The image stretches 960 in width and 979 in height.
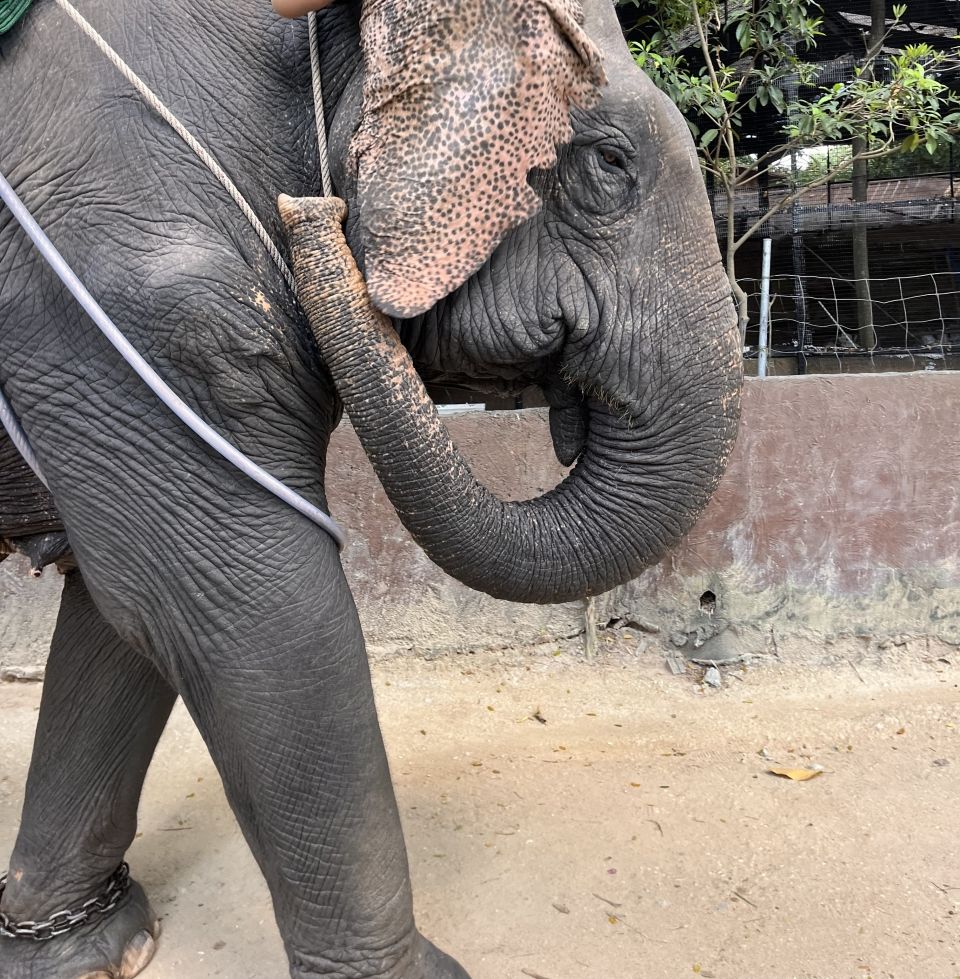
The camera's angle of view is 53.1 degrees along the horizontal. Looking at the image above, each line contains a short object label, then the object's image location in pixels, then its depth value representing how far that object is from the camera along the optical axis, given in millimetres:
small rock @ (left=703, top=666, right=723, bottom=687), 3678
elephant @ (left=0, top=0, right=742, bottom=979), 1371
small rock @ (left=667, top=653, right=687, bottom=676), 3756
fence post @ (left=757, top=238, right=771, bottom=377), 4250
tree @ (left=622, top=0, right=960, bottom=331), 4355
